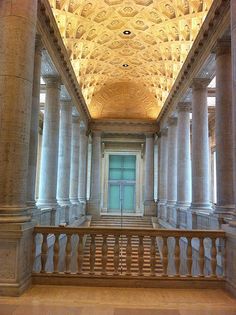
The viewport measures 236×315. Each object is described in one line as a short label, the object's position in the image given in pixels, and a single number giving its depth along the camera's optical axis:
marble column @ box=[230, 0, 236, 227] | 5.05
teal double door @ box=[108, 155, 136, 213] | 22.49
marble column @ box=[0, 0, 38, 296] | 4.34
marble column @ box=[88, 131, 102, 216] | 19.06
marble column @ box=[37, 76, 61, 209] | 10.03
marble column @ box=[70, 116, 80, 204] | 15.57
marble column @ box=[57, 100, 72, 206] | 12.65
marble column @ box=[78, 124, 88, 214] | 17.71
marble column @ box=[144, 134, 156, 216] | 19.03
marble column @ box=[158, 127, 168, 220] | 17.68
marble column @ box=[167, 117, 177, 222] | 14.91
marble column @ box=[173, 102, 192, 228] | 12.59
